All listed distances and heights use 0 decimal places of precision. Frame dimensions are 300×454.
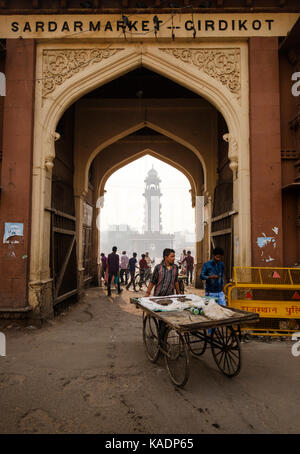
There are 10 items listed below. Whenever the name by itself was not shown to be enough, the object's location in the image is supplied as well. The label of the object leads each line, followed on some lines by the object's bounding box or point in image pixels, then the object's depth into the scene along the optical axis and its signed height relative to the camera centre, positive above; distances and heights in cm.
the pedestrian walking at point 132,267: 1173 -77
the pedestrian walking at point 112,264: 948 -53
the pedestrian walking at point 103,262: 1319 -64
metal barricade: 495 -91
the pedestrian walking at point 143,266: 1237 -77
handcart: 304 -116
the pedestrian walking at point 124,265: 1317 -77
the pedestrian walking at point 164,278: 431 -45
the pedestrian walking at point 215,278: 464 -47
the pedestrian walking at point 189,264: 1370 -74
